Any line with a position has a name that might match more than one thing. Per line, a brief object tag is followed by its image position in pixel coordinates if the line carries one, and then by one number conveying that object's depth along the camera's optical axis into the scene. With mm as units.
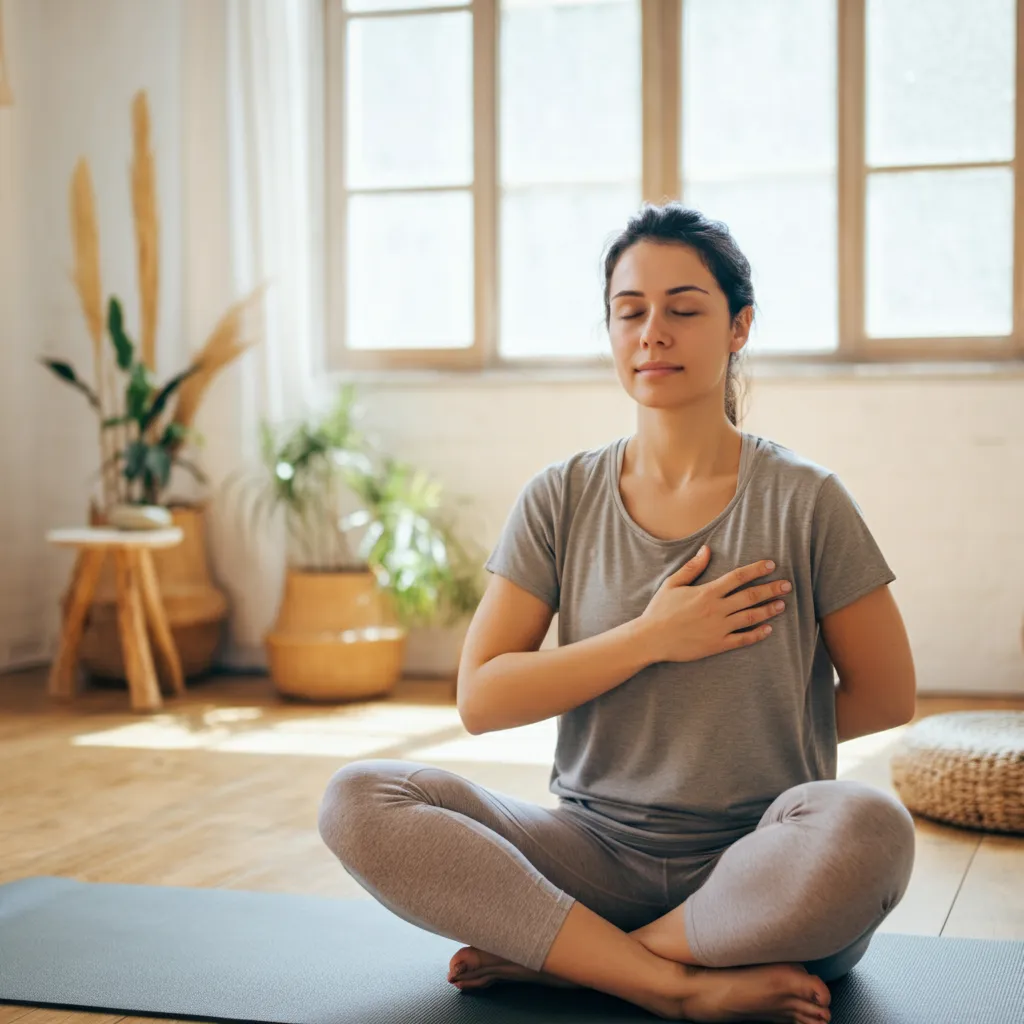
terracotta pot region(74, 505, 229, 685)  4004
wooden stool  3691
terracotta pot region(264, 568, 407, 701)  3811
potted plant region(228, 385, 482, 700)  3830
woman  1440
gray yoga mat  1530
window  3881
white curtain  4094
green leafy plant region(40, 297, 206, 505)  3854
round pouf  2387
